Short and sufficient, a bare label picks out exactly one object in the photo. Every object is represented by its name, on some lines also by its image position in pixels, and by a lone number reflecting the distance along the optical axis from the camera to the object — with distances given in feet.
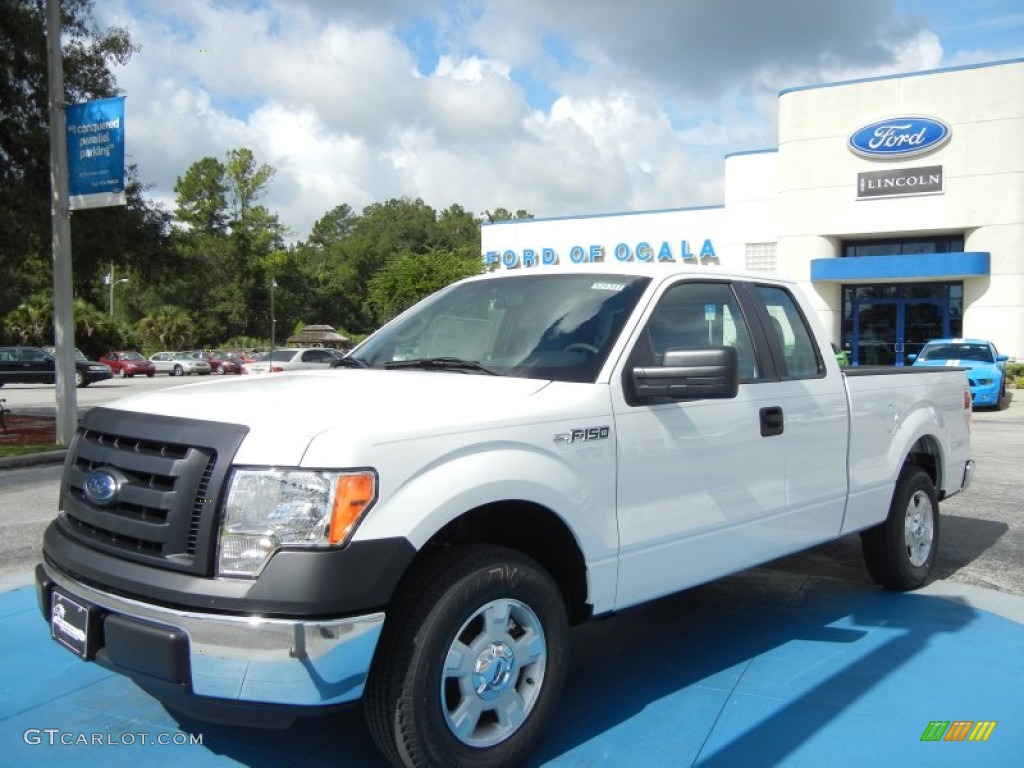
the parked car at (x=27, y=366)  109.07
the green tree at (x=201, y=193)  263.90
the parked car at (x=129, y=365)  148.15
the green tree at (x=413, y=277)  106.93
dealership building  91.86
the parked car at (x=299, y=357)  111.34
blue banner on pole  40.98
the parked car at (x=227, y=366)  166.61
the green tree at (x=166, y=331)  218.79
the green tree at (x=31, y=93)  45.88
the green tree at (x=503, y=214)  400.67
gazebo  229.86
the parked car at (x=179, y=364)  157.38
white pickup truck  8.93
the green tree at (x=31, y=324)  161.99
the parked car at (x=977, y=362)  62.75
